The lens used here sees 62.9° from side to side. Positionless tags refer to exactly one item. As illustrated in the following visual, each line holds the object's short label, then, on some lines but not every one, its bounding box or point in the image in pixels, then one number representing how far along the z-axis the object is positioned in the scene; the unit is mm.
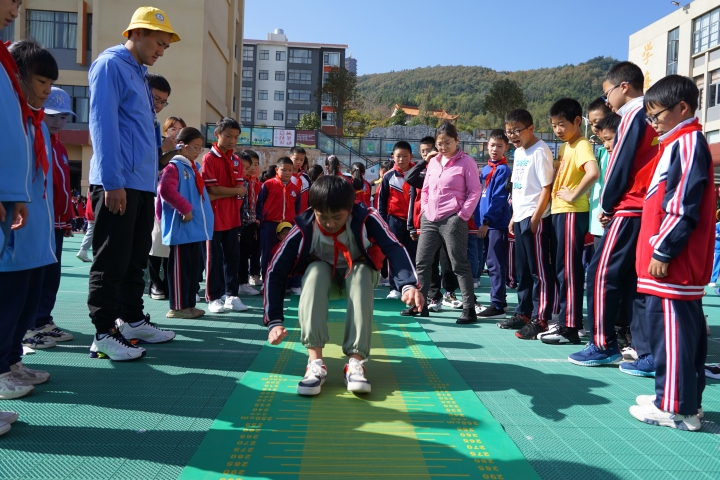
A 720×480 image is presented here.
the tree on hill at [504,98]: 59000
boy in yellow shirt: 4602
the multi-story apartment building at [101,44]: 30266
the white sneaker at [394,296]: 7324
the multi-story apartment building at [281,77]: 90125
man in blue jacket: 3580
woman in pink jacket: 5652
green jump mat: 2266
